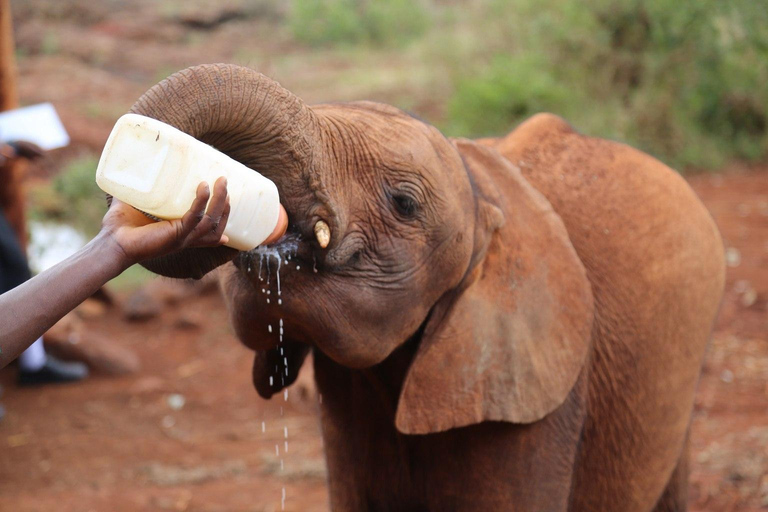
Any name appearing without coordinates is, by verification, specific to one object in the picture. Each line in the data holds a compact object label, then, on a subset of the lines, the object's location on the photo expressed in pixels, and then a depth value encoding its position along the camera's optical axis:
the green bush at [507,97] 11.95
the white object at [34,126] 6.03
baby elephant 2.33
